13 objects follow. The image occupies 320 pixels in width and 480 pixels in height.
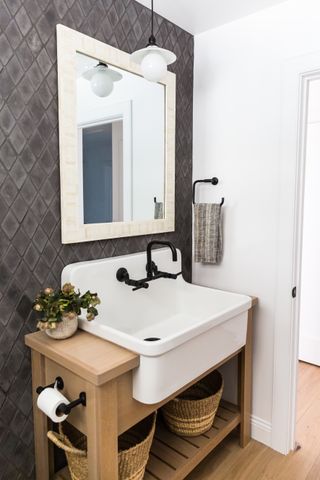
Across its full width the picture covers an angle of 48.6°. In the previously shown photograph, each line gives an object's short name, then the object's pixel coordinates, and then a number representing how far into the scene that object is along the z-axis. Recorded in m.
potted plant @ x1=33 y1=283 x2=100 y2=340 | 1.35
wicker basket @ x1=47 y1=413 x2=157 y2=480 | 1.34
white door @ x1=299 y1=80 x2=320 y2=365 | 2.86
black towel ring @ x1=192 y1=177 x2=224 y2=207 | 2.13
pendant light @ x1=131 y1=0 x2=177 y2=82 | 1.44
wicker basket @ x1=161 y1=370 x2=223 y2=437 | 1.80
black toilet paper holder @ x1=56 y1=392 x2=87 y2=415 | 1.23
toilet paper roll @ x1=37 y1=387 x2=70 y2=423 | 1.23
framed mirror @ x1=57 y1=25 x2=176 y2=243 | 1.56
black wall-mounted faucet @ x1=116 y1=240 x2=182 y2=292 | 1.70
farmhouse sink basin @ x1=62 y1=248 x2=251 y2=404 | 1.29
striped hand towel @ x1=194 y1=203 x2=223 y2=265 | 2.07
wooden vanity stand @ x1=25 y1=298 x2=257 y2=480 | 1.20
